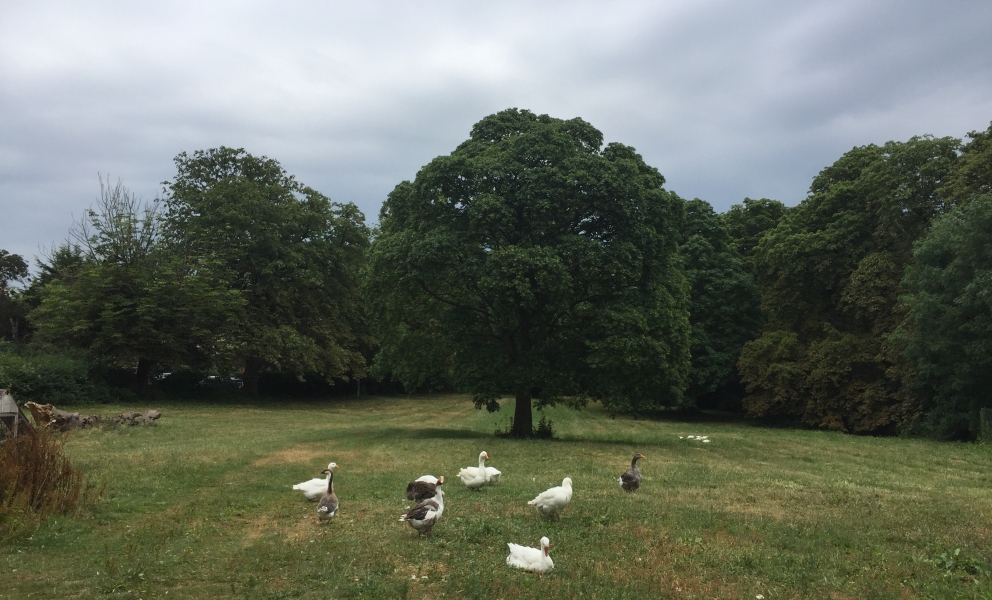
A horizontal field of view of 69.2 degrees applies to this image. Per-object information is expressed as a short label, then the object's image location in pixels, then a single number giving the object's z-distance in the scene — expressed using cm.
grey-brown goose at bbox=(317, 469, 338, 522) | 1095
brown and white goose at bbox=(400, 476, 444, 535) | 959
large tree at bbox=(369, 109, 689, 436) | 2348
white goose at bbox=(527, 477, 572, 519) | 1063
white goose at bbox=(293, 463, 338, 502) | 1305
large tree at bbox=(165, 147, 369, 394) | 4475
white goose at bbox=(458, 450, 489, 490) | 1404
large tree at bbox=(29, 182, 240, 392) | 3944
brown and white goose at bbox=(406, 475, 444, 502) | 1188
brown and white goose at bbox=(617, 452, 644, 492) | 1368
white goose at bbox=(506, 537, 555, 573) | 807
